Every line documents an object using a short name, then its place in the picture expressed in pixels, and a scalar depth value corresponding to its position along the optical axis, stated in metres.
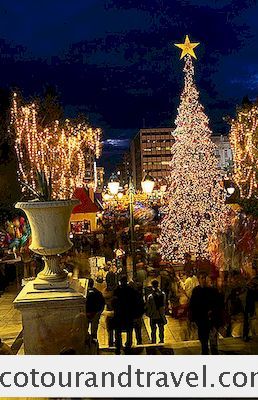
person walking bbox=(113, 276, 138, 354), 9.39
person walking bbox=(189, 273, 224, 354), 8.70
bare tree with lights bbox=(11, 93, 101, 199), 31.89
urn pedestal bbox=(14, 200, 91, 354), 7.89
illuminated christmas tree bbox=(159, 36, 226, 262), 19.41
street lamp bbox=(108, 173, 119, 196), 18.02
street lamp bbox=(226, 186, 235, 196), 28.46
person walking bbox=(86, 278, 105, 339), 9.58
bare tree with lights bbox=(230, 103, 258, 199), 35.28
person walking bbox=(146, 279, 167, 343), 10.47
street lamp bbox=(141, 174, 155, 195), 15.25
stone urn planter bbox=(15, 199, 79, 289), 7.95
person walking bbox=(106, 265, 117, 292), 14.52
